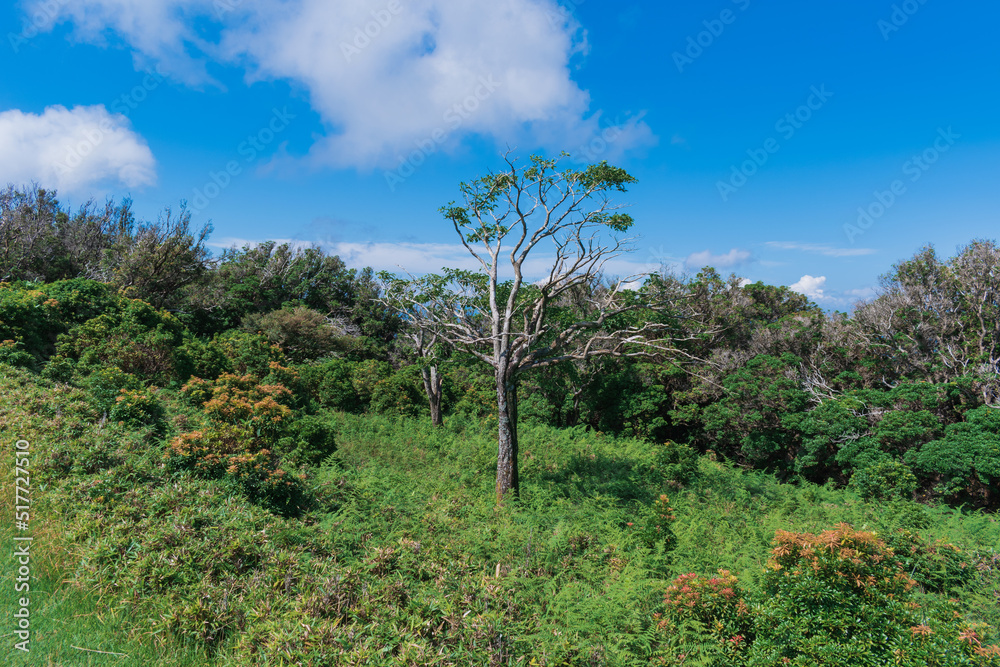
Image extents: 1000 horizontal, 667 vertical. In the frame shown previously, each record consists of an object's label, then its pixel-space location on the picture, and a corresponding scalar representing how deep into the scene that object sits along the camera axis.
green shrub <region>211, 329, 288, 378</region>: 19.77
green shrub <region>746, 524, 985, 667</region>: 4.38
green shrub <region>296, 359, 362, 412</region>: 21.47
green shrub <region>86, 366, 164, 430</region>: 10.60
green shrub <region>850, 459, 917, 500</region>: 12.87
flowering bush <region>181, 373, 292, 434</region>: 11.75
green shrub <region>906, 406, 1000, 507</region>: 12.57
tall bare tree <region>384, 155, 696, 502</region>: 11.59
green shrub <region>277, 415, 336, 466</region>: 11.92
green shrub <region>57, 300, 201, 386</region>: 14.41
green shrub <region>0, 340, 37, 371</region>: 12.49
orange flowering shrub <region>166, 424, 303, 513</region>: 8.39
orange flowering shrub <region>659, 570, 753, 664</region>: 5.21
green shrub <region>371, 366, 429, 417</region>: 21.12
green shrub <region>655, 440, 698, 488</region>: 14.27
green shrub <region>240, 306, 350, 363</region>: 26.38
